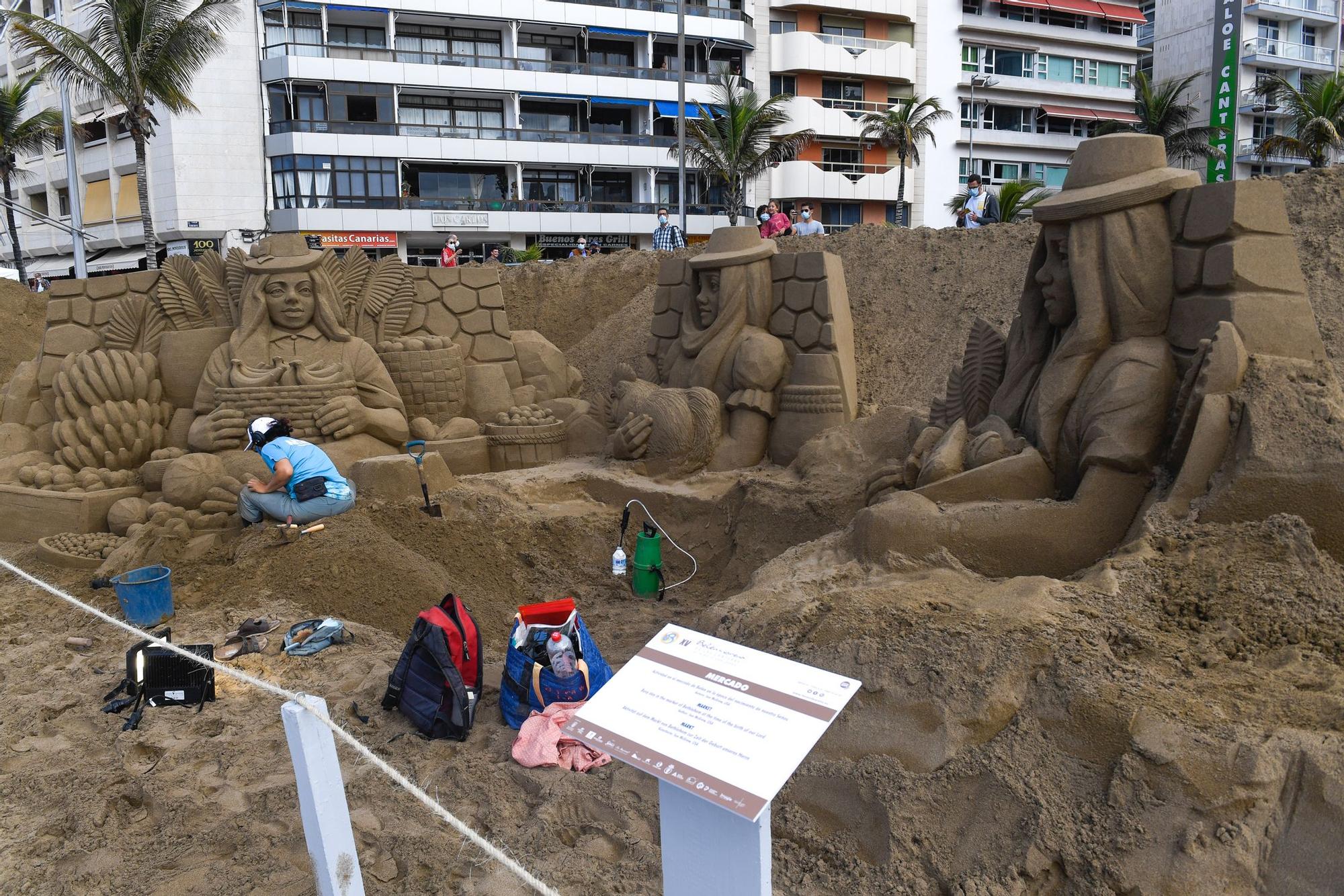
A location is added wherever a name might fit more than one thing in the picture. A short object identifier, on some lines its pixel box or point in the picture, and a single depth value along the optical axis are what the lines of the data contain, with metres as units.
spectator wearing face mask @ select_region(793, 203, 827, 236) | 12.38
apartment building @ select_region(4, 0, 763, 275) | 21.44
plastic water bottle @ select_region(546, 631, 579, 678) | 3.83
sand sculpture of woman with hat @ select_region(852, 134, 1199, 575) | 3.93
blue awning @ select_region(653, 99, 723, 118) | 24.24
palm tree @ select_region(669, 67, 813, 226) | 17.45
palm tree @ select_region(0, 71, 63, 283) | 18.77
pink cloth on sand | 3.51
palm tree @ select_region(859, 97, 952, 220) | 21.27
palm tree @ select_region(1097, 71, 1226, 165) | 22.61
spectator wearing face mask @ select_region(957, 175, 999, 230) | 11.39
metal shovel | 6.29
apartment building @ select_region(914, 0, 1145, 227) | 27.50
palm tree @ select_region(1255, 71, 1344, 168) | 17.19
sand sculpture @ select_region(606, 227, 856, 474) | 6.88
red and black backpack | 3.75
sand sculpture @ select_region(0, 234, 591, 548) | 6.57
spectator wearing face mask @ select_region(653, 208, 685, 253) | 14.02
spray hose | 5.83
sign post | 1.61
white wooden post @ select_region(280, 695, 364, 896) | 2.24
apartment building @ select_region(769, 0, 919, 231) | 25.59
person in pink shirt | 12.40
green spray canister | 5.87
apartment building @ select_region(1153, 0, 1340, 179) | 26.95
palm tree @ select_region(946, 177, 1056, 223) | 14.27
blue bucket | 5.04
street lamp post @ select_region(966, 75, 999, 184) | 26.62
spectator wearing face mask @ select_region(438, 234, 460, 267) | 14.80
